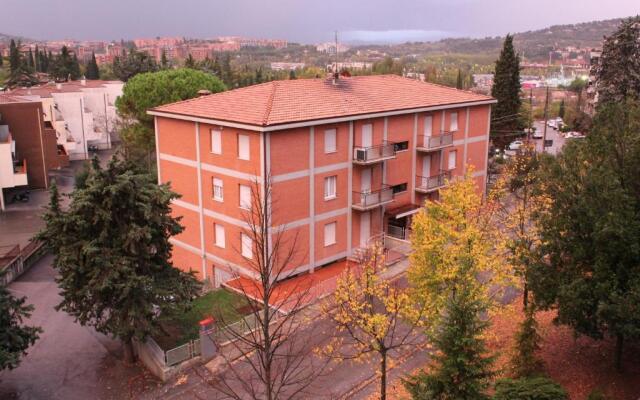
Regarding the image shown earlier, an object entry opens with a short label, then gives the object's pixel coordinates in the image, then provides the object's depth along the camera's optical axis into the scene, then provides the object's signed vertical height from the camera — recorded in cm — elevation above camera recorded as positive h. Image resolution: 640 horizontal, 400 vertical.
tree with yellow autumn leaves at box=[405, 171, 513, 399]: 1300 -641
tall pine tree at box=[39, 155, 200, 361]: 2067 -681
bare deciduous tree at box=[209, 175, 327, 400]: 1948 -1090
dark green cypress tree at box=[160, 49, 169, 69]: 9605 -56
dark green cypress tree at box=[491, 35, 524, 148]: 5559 -332
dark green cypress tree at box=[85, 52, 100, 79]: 12825 -249
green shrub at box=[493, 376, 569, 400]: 1480 -852
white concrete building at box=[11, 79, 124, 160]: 6862 -664
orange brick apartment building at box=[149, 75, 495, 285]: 2769 -518
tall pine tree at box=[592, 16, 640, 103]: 5050 -12
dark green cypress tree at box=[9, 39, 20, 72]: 10368 +11
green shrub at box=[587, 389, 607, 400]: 1524 -881
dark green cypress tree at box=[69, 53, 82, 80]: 11771 -210
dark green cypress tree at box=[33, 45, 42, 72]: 13771 -33
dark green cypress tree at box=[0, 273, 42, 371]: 1895 -933
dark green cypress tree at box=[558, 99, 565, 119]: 11245 -975
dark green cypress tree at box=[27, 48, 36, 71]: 12810 -9
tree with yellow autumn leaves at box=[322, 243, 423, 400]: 1541 -709
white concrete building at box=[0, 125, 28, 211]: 4897 -926
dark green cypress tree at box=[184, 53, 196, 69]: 9066 -49
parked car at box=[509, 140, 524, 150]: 7179 -1061
